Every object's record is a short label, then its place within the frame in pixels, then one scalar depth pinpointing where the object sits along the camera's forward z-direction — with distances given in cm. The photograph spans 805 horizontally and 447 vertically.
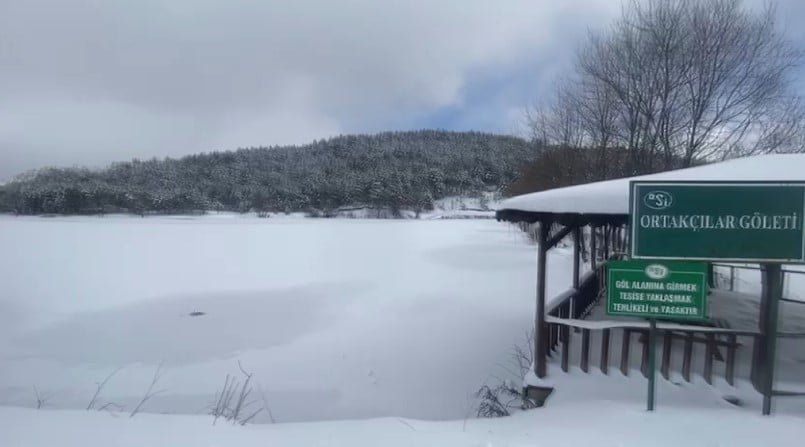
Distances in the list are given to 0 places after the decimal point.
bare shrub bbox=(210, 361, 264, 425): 569
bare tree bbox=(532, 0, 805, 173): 1124
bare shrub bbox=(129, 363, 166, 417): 612
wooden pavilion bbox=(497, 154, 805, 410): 414
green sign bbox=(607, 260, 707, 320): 353
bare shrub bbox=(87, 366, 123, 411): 627
